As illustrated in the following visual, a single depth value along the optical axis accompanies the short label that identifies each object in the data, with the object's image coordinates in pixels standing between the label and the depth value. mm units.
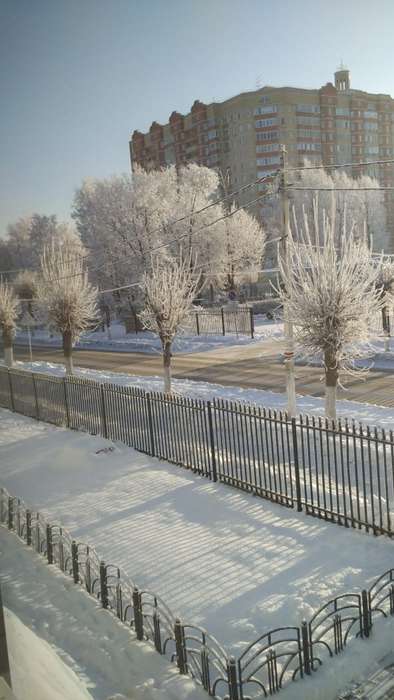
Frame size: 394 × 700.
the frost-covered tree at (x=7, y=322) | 29359
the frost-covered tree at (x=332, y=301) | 11812
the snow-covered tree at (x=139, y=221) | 41062
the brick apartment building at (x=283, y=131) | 76312
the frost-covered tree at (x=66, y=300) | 23766
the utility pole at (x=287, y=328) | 12031
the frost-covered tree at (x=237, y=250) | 45844
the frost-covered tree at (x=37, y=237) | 56438
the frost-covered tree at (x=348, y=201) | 54938
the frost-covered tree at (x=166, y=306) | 17516
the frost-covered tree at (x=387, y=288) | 22664
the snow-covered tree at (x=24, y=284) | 47812
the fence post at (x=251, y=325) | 30969
